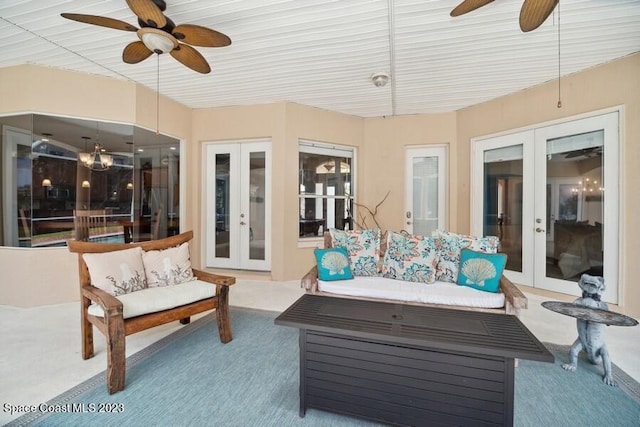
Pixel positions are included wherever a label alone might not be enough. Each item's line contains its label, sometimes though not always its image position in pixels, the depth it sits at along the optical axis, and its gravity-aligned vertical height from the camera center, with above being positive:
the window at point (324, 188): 4.77 +0.40
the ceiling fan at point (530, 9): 1.87 +1.40
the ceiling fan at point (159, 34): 1.99 +1.41
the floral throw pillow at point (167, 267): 2.47 -0.52
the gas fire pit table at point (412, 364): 1.35 -0.81
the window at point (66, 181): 3.37 +0.37
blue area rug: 1.57 -1.17
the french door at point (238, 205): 4.67 +0.08
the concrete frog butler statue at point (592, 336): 1.93 -0.90
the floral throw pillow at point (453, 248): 2.54 -0.36
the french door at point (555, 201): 3.23 +0.13
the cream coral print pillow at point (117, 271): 2.14 -0.50
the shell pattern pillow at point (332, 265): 2.68 -0.54
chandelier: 3.59 +0.66
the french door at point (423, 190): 4.99 +0.37
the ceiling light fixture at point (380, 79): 3.40 +1.64
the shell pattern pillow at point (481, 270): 2.29 -0.51
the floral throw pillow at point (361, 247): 2.82 -0.38
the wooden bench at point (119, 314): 1.80 -0.79
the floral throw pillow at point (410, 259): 2.59 -0.47
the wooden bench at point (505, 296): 1.98 -0.66
